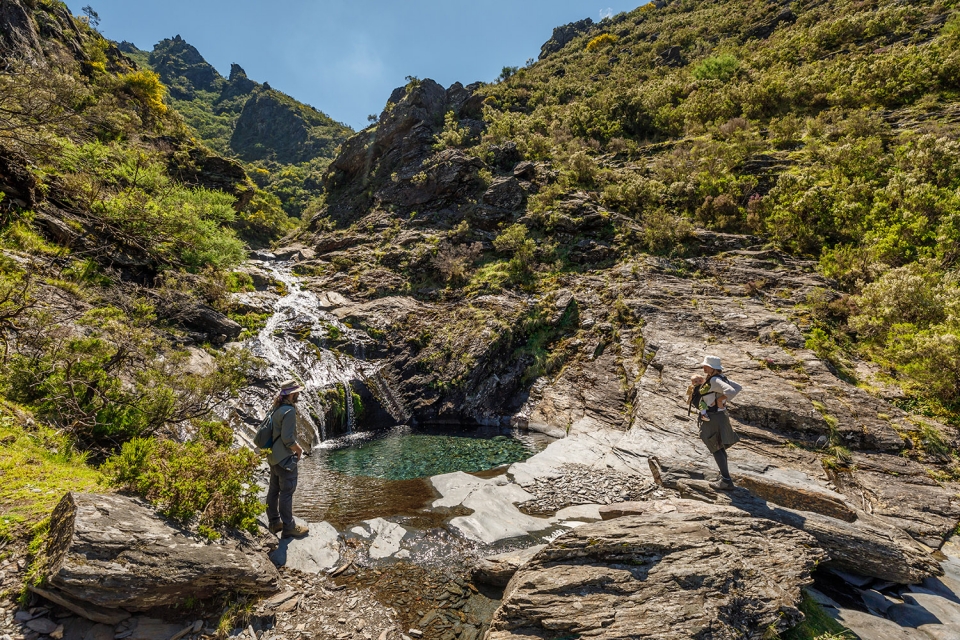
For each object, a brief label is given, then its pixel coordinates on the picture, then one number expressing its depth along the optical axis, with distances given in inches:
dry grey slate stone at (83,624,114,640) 121.4
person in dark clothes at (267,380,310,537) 220.5
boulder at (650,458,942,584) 216.4
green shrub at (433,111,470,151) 1298.0
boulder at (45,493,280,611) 122.9
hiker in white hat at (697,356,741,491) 264.8
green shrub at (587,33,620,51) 2164.1
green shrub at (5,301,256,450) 217.6
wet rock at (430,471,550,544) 273.9
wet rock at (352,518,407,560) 236.1
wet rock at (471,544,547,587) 215.5
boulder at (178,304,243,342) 489.1
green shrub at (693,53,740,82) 1245.7
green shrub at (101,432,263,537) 167.5
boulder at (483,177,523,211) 1046.4
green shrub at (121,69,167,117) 1225.4
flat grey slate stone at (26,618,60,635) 114.2
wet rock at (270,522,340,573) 205.8
